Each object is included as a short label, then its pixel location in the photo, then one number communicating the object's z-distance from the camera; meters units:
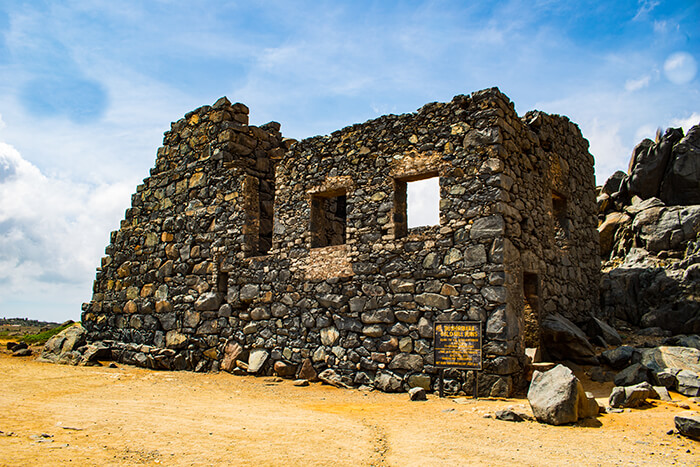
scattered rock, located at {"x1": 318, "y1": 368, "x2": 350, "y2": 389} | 8.16
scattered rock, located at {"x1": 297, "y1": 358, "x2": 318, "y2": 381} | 8.57
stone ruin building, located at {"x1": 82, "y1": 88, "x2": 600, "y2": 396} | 7.50
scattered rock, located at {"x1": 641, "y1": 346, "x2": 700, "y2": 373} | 7.07
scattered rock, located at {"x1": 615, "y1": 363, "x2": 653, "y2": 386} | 6.90
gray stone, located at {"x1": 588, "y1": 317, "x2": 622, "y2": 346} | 9.43
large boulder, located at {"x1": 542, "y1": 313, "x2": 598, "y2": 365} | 8.17
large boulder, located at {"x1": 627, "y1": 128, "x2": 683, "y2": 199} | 14.05
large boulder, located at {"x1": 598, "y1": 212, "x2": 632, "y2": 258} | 14.34
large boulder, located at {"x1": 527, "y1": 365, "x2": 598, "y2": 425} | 5.20
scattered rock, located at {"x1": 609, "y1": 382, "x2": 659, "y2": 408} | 5.79
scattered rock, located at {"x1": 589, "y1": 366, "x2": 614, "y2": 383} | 7.58
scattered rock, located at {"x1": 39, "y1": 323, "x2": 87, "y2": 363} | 11.50
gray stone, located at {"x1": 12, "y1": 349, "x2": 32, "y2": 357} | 12.40
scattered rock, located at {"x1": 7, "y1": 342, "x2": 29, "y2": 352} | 12.95
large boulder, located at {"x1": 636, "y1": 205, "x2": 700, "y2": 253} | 11.92
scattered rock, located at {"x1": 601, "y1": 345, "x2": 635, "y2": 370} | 7.95
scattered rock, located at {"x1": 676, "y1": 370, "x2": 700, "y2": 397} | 6.45
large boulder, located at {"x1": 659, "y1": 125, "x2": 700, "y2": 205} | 13.12
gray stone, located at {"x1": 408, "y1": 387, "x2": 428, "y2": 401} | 6.93
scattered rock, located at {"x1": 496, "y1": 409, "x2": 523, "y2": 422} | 5.39
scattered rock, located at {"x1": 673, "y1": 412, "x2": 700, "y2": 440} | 4.54
